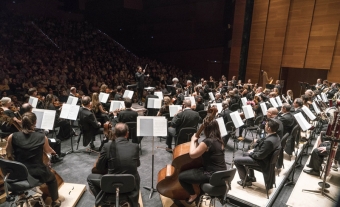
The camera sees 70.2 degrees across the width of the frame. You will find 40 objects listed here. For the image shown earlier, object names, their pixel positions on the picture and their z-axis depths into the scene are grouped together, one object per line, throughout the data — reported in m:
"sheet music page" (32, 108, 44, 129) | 4.84
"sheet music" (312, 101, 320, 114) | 6.90
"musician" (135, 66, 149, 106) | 10.56
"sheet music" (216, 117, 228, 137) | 4.83
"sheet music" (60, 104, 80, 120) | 5.64
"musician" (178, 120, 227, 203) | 3.25
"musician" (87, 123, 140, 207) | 3.12
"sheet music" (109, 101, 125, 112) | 6.64
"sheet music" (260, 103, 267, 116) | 6.58
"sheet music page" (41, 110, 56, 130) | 4.78
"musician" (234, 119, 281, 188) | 4.01
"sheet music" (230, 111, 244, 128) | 5.57
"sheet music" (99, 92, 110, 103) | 7.39
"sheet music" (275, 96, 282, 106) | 7.84
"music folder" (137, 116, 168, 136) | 4.21
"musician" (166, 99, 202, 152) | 5.70
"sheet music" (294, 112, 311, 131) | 5.11
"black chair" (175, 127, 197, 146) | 5.32
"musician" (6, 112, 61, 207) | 3.21
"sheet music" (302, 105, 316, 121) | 5.93
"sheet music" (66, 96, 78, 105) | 6.62
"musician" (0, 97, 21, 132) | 5.05
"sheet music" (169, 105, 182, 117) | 6.34
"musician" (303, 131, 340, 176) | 4.94
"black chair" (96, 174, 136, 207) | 2.89
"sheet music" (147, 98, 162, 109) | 6.96
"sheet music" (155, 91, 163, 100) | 8.42
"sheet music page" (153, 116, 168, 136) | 4.22
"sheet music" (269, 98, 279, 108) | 7.27
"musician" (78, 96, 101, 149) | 5.59
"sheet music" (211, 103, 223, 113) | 6.89
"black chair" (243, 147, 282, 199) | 4.01
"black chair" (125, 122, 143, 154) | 5.62
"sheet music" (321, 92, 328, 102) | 8.87
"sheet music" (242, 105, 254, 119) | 6.24
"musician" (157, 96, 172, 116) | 6.53
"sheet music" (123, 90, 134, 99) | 7.93
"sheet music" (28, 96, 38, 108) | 6.15
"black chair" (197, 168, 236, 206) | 3.10
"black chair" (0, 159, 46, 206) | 3.04
